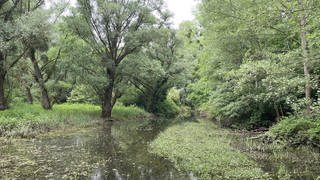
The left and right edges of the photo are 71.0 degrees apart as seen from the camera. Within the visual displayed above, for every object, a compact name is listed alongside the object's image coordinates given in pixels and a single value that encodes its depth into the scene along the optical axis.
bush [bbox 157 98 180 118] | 29.87
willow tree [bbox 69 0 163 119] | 20.28
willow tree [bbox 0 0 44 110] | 13.80
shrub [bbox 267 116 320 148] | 8.88
